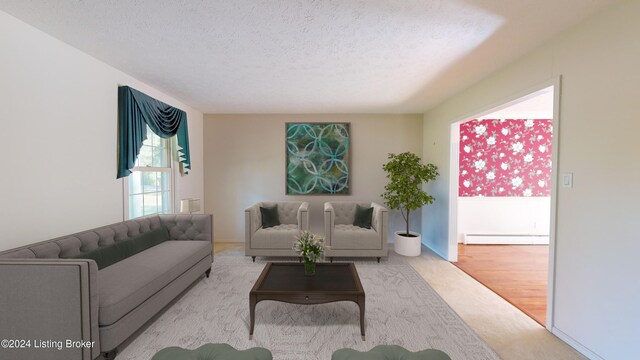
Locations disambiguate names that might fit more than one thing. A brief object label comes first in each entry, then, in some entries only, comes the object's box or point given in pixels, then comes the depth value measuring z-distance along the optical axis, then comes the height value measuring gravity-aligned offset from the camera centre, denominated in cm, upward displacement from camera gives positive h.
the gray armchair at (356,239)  416 -106
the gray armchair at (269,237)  418 -105
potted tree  445 -24
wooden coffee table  232 -109
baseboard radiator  523 -130
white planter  451 -124
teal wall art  527 +33
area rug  218 -146
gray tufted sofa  173 -95
